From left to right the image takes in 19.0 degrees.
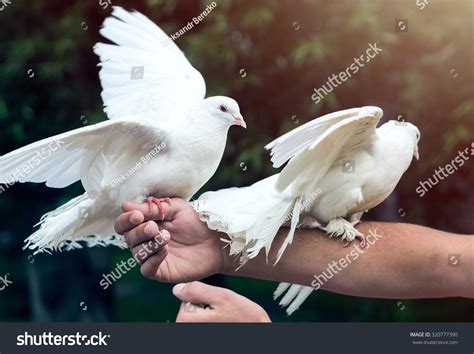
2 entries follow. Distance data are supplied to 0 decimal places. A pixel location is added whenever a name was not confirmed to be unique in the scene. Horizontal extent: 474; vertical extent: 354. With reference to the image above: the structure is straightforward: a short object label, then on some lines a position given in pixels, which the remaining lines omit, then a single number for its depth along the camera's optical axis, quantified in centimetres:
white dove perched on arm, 156
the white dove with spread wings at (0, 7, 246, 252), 156
